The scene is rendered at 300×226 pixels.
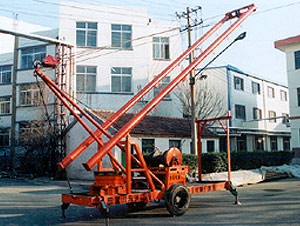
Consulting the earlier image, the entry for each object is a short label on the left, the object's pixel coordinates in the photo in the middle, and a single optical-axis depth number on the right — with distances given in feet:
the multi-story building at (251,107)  119.75
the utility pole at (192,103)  58.23
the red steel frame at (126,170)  25.09
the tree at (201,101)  100.48
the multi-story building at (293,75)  90.38
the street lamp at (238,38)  46.90
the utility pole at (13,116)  89.20
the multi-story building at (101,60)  90.89
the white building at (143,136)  65.46
